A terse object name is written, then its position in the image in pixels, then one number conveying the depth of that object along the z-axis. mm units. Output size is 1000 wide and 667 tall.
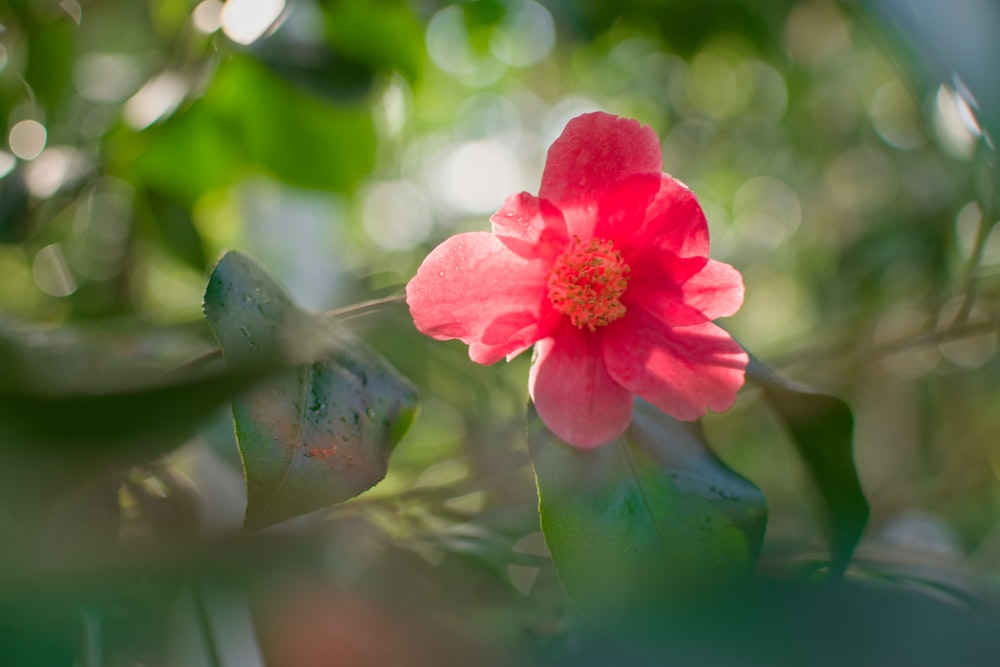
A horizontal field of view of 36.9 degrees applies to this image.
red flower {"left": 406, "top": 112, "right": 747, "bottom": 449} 286
